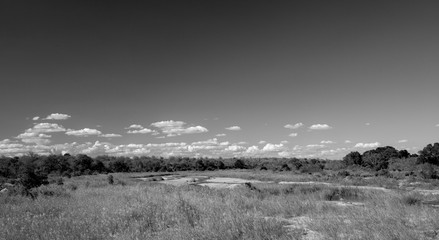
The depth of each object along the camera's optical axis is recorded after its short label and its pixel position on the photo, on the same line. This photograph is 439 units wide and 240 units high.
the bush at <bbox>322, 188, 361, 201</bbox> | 21.47
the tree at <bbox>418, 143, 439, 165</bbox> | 71.44
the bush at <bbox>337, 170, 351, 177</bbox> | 57.18
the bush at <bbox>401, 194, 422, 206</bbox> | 15.40
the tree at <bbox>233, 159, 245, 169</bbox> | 121.89
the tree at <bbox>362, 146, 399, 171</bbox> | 77.01
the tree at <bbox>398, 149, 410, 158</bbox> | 95.45
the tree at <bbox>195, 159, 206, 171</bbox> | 109.56
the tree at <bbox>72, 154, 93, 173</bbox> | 85.28
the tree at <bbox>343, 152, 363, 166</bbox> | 87.38
